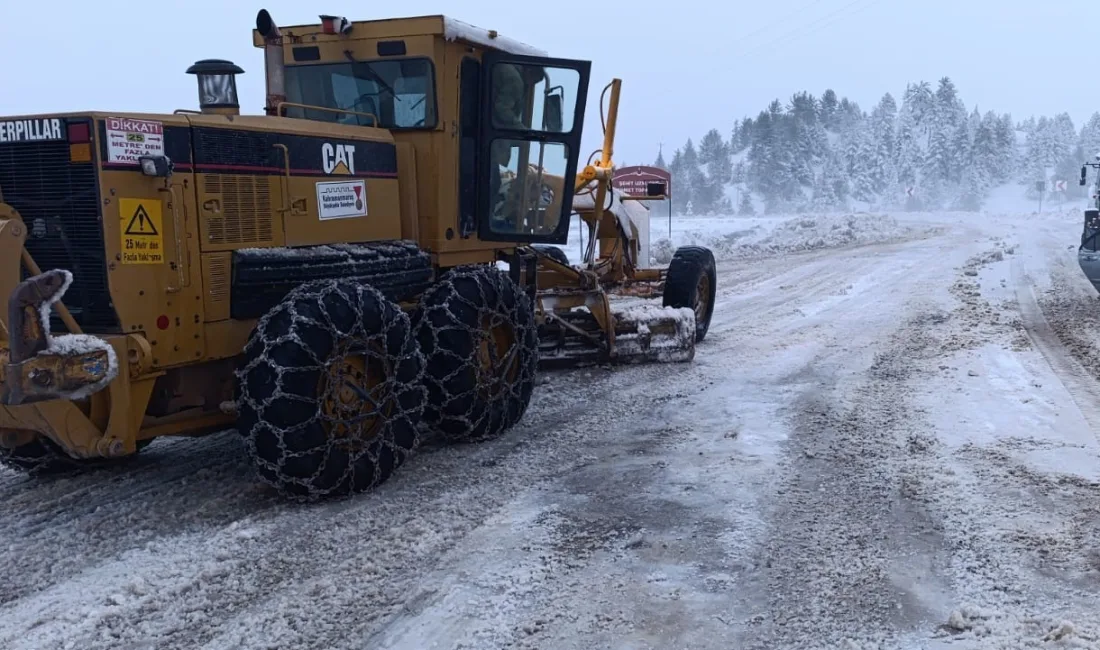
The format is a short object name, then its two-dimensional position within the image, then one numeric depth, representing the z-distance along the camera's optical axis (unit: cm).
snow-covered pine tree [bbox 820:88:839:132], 13050
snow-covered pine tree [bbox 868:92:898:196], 11294
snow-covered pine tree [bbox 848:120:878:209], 11012
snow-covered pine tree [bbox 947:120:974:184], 10894
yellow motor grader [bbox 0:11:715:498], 468
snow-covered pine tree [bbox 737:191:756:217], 10296
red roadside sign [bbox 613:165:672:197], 1198
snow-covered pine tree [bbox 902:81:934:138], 12314
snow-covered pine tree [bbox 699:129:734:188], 11962
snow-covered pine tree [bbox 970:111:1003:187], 10962
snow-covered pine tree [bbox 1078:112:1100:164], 13048
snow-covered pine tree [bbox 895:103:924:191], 11126
